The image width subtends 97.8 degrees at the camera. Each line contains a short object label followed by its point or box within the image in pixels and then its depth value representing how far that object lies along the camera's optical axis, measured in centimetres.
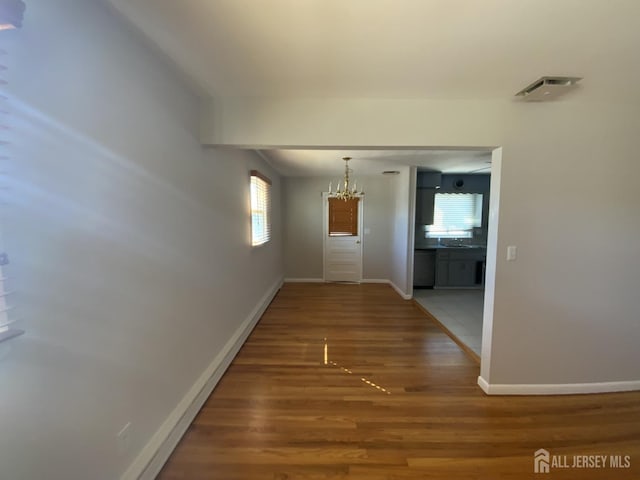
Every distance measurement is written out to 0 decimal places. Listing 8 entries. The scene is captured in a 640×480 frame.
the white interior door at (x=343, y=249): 618
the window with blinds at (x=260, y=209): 363
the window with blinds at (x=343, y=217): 615
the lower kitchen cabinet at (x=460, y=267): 559
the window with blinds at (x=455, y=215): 598
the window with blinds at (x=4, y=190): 85
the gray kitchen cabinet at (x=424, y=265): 567
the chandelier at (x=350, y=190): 585
